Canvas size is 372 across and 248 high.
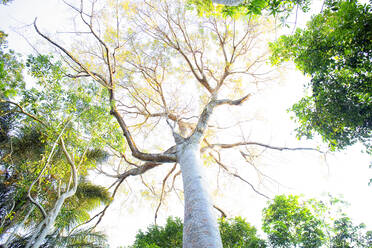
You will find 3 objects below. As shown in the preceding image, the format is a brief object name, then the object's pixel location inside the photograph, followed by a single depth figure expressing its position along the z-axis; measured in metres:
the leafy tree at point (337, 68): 2.49
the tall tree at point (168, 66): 5.75
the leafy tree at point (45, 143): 3.85
